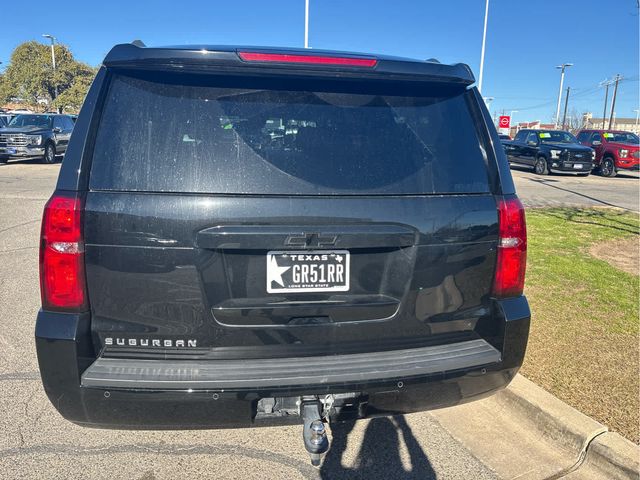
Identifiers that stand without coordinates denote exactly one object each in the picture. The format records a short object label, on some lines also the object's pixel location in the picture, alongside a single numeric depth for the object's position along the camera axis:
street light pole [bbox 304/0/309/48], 22.83
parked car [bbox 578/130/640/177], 22.50
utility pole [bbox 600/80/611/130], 80.08
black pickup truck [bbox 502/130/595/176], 21.48
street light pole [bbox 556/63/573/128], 56.44
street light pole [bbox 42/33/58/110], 48.75
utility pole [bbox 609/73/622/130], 65.19
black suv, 2.12
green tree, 50.38
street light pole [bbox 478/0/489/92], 36.22
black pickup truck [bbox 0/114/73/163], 20.20
